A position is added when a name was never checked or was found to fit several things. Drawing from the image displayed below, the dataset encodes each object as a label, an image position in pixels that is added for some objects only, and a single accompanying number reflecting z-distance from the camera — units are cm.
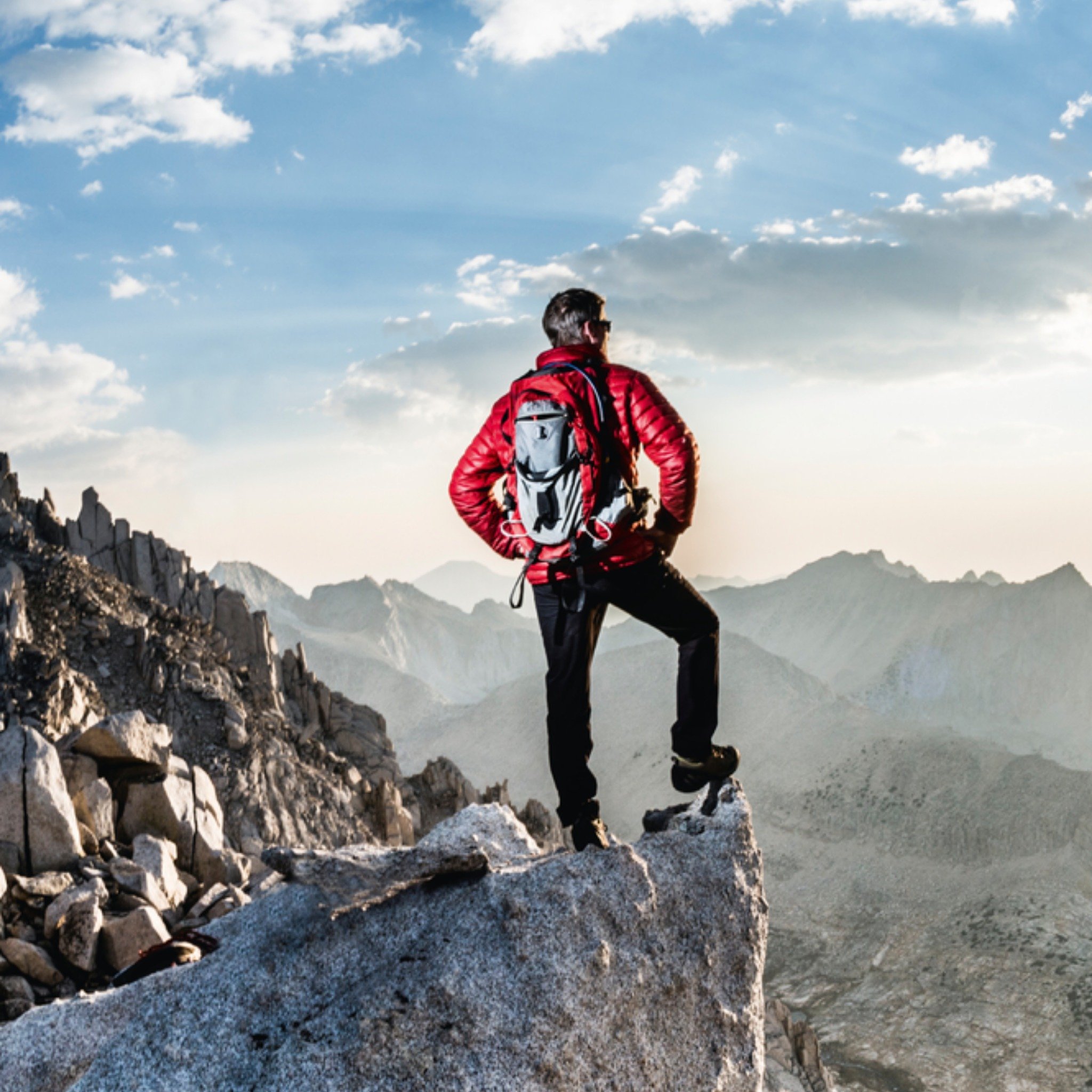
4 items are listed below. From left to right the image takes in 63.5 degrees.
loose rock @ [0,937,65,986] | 948
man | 718
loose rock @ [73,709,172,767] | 1342
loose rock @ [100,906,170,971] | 1002
